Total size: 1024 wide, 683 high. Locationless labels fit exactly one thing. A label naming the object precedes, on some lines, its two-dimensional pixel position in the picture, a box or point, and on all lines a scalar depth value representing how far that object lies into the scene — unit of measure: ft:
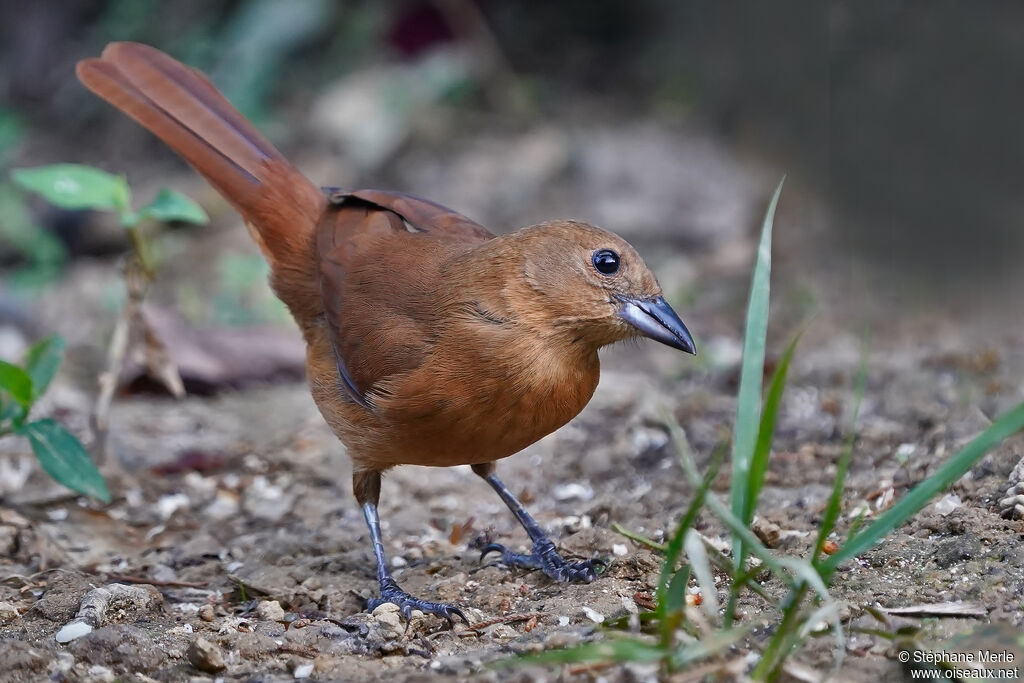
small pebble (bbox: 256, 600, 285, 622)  23.39
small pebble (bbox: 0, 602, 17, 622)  22.47
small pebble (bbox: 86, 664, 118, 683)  19.15
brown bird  23.54
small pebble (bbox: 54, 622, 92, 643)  21.12
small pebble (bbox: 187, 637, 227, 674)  19.72
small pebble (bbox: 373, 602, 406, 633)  22.22
